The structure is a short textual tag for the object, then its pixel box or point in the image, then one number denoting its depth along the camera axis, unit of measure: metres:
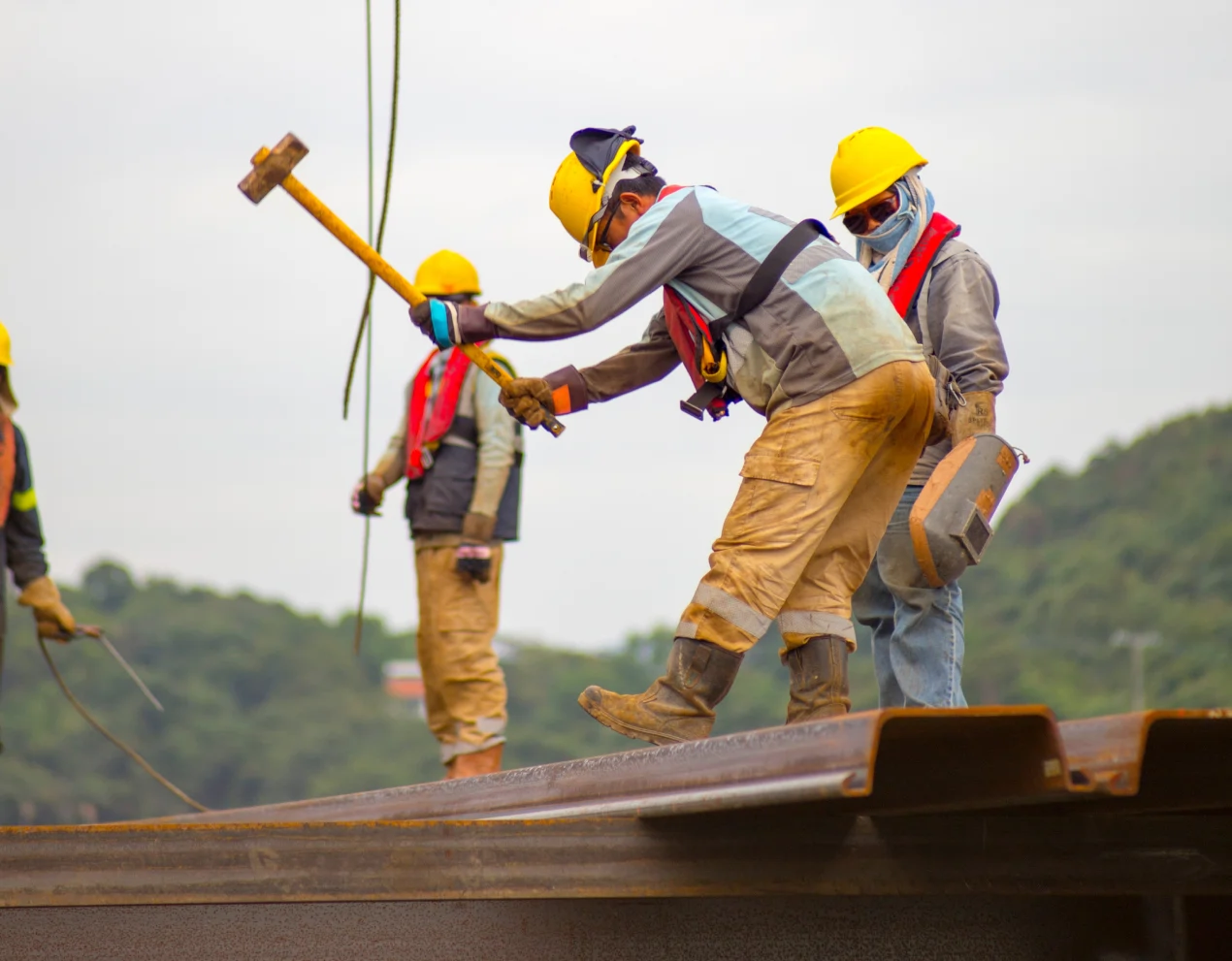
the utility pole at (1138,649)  99.87
